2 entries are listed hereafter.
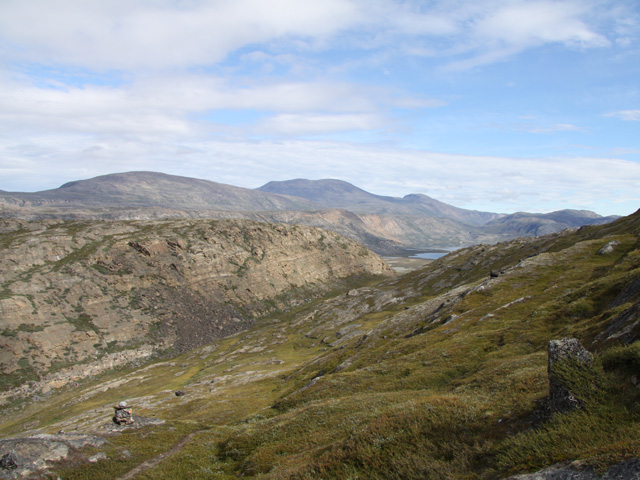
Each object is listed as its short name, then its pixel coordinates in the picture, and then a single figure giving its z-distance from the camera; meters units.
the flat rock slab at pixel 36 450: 21.64
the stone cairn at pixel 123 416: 35.41
